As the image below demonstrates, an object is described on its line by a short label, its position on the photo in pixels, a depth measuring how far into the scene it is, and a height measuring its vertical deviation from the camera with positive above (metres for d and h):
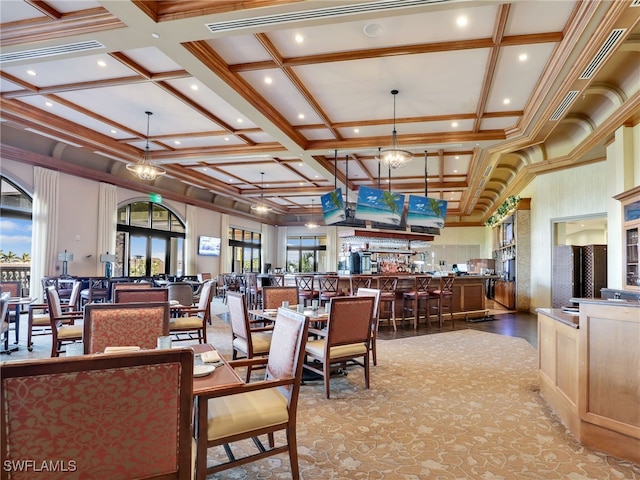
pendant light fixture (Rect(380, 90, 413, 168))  6.32 +1.72
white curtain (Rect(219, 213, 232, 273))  14.87 +0.42
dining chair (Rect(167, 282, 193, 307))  6.75 -0.74
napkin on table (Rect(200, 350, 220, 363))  2.25 -0.65
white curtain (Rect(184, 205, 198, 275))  13.05 +0.28
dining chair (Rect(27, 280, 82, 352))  5.19 -0.95
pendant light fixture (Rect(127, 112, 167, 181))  7.32 +1.67
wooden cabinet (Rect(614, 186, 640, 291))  6.01 +0.38
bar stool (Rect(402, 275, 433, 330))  7.80 -0.89
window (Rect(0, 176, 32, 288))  8.09 +0.40
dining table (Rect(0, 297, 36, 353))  5.20 -0.88
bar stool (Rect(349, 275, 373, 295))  7.58 -0.57
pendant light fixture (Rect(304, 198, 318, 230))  16.25 +1.35
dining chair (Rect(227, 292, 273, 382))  3.63 -0.84
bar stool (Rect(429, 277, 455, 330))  8.05 -0.85
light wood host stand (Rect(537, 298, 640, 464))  2.51 -0.85
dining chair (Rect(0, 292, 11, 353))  3.97 -1.01
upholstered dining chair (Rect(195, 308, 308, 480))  1.90 -0.89
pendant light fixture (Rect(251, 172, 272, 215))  12.07 +1.53
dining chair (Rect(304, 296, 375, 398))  3.70 -0.83
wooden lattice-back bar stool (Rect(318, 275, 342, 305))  7.58 -0.61
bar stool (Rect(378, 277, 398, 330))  7.45 -0.76
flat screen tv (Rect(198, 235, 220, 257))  13.62 +0.28
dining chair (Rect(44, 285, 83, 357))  4.19 -0.92
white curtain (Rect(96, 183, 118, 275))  9.78 +0.88
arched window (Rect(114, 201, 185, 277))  11.04 +0.36
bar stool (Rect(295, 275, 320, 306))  7.66 -0.71
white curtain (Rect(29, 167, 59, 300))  8.25 +0.54
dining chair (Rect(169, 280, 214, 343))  5.10 -0.97
